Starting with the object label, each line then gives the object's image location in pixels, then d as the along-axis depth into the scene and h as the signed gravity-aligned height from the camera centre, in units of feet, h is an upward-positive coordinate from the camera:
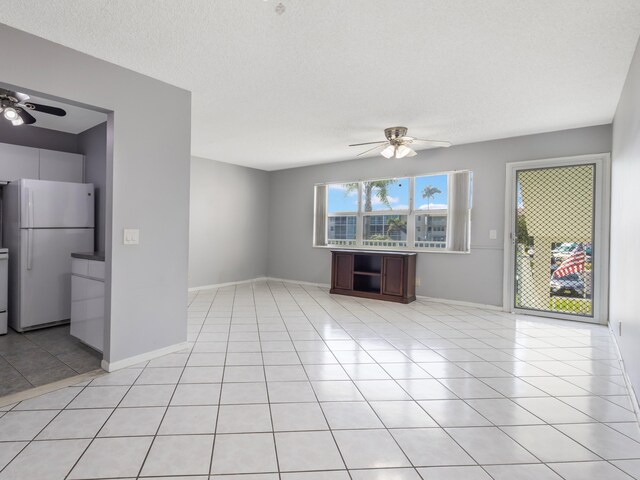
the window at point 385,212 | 19.83 +1.46
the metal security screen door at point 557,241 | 14.25 -0.06
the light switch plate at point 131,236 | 9.23 -0.09
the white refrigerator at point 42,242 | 12.10 -0.41
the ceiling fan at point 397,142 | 14.46 +4.07
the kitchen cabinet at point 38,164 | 12.94 +2.63
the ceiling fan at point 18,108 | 9.67 +3.56
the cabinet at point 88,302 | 9.70 -2.05
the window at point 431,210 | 18.26 +1.49
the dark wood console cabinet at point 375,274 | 18.17 -2.07
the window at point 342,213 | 21.97 +1.48
